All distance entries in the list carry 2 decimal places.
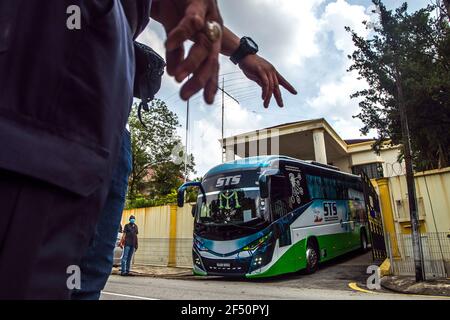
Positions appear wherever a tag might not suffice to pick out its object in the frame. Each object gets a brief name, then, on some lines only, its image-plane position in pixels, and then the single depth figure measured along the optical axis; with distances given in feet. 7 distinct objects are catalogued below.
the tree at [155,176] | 30.48
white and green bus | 25.99
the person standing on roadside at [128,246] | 35.17
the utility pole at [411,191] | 24.64
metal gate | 31.34
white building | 45.83
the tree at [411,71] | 28.60
